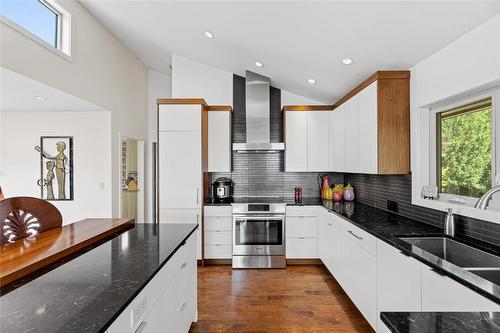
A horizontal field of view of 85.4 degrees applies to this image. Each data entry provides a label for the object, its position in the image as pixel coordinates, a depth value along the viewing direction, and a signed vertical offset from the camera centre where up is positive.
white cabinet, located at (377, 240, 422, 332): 1.61 -0.74
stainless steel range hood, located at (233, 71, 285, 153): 4.07 +0.90
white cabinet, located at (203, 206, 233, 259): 3.79 -0.85
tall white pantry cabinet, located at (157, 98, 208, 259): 3.77 +0.10
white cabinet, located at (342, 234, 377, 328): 2.08 -0.94
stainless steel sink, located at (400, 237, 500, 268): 1.55 -0.55
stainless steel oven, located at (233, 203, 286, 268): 3.72 -0.87
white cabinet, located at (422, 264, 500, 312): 1.15 -0.61
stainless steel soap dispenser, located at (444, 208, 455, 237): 1.89 -0.39
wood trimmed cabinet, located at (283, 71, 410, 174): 2.52 +0.44
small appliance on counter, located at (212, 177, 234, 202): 4.11 -0.33
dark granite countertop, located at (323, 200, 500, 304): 1.18 -0.48
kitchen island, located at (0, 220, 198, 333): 0.84 -0.47
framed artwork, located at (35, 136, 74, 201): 4.15 +0.02
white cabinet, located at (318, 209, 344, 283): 2.88 -0.86
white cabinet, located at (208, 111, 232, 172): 4.13 +0.42
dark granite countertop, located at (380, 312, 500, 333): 0.71 -0.43
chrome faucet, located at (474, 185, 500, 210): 1.30 -0.16
